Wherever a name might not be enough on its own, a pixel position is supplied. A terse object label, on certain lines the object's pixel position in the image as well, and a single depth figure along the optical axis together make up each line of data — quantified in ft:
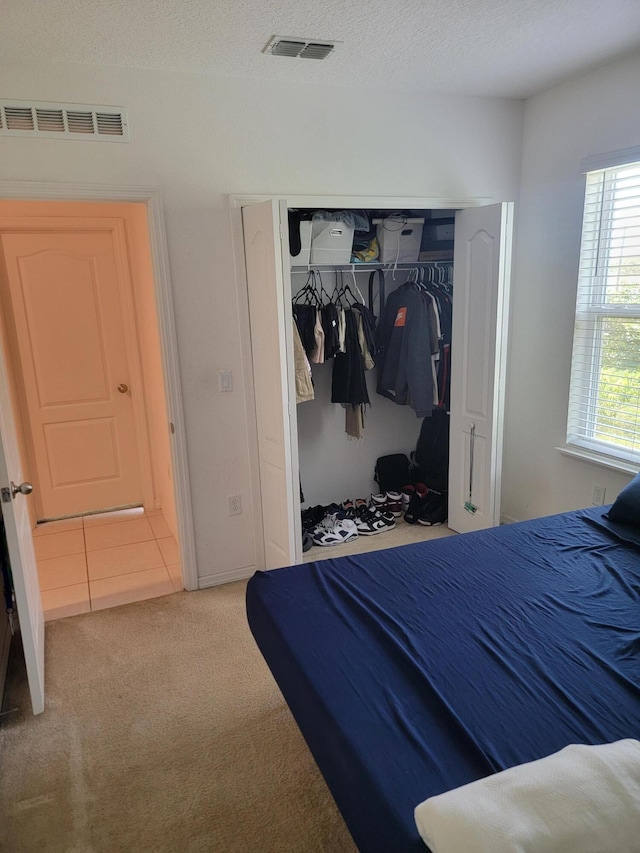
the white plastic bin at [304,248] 11.05
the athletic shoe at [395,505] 13.51
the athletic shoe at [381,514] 12.94
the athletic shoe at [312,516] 12.69
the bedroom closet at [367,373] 9.40
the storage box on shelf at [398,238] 11.98
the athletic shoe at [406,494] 13.64
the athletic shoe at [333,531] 12.25
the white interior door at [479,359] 10.49
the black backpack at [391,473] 14.06
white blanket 3.18
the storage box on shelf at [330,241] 11.23
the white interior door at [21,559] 7.11
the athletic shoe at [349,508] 13.28
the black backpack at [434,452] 13.64
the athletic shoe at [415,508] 13.09
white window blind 9.83
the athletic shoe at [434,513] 12.98
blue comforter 4.18
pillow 7.61
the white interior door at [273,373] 8.93
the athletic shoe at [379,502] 13.50
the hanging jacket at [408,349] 12.08
